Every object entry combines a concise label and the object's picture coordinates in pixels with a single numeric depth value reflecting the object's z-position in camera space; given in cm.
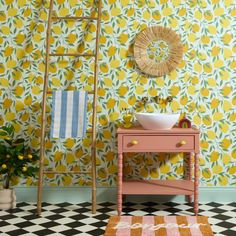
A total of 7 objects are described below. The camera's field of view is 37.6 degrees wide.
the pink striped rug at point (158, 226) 258
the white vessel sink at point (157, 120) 300
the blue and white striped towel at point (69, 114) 313
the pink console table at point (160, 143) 298
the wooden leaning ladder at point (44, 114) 314
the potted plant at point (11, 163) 313
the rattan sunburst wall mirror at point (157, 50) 326
